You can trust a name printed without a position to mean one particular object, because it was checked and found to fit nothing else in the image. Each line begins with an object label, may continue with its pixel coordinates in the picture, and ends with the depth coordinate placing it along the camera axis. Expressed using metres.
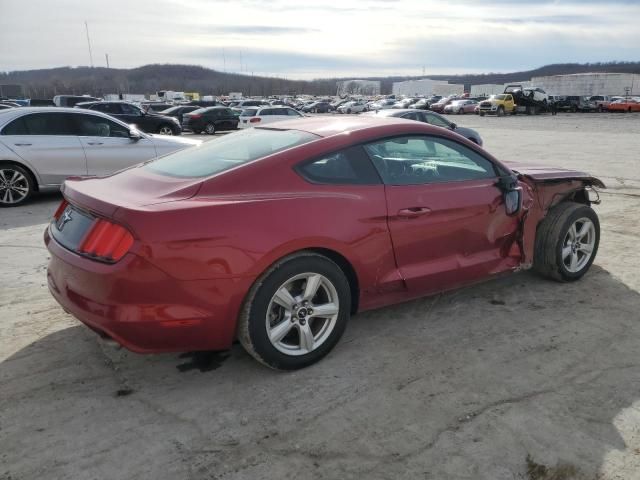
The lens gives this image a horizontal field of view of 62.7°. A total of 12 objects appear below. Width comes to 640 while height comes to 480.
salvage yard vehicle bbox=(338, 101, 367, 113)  53.06
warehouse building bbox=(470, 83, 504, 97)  123.94
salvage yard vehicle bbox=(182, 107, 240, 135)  25.30
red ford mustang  2.73
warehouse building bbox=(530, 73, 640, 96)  97.19
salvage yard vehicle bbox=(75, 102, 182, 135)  21.15
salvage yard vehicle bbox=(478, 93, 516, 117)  46.84
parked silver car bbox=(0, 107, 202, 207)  8.00
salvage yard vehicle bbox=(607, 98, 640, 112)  50.42
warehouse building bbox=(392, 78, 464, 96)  143.75
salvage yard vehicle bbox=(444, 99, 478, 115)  53.06
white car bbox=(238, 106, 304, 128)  23.33
